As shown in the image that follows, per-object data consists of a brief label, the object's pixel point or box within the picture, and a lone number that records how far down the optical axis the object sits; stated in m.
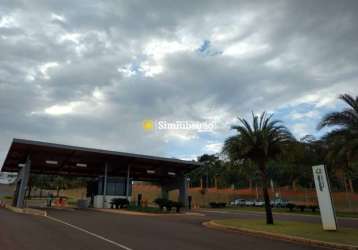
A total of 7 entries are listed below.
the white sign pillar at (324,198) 15.67
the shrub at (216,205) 53.53
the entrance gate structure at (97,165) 38.50
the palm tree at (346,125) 22.67
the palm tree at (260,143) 20.23
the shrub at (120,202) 39.62
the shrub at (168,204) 36.19
